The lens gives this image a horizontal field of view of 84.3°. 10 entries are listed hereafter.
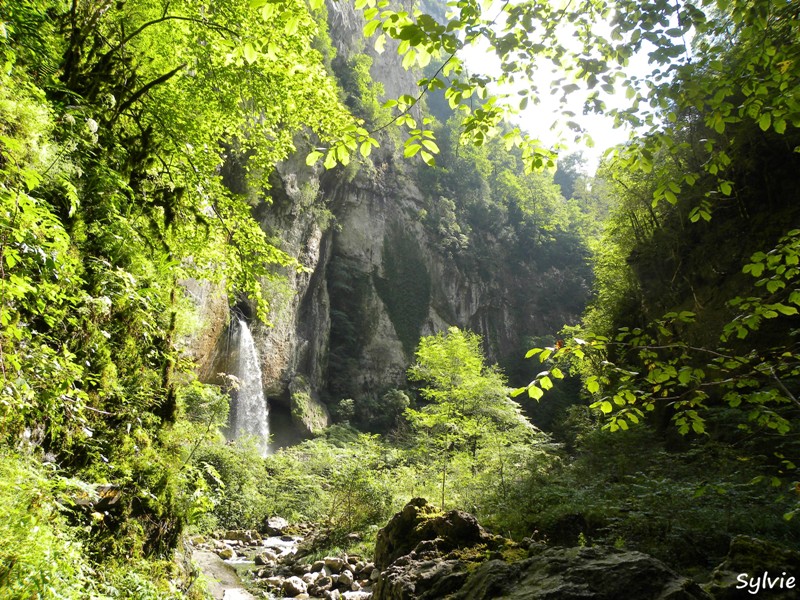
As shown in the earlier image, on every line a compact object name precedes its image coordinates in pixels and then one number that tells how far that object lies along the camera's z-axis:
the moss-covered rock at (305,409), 23.28
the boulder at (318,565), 9.20
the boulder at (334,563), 9.14
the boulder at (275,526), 13.52
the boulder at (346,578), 8.11
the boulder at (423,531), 5.43
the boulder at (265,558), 10.08
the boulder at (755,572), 2.72
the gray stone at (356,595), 7.21
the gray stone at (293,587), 7.81
